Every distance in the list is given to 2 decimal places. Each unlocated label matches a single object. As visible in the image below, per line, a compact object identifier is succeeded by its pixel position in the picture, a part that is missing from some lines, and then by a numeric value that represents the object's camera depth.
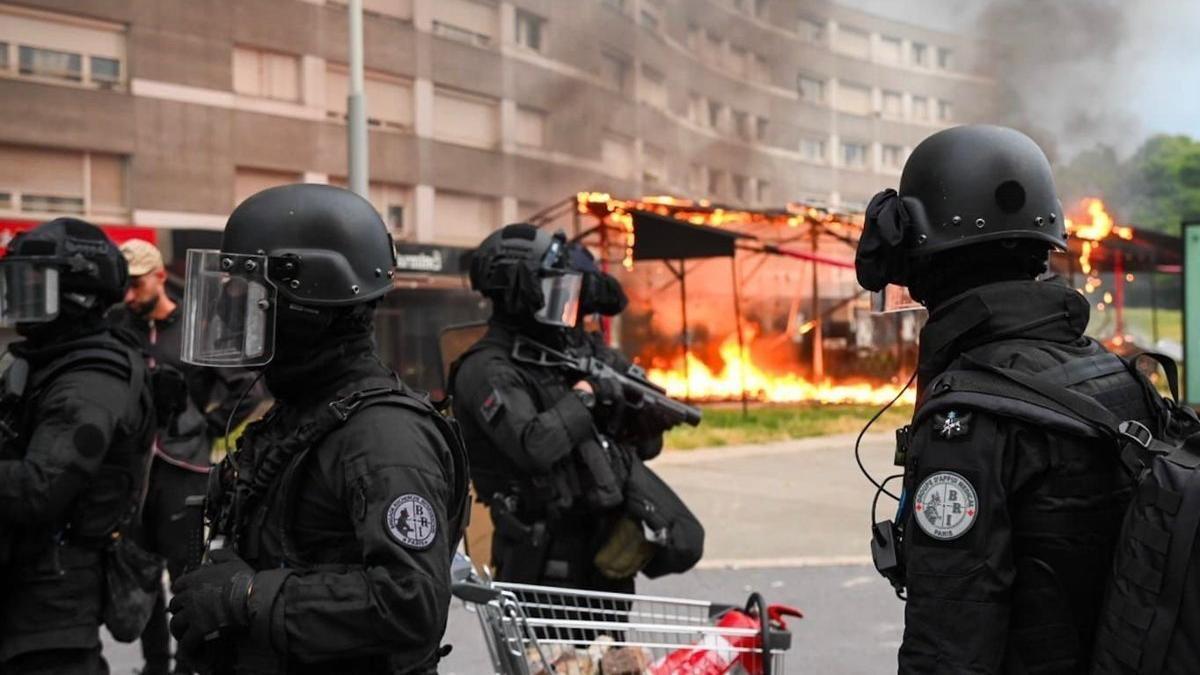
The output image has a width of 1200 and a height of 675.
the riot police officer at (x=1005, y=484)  1.63
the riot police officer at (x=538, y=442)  3.31
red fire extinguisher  2.44
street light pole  10.12
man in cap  4.39
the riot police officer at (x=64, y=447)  2.75
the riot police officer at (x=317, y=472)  1.79
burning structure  14.59
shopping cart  2.38
